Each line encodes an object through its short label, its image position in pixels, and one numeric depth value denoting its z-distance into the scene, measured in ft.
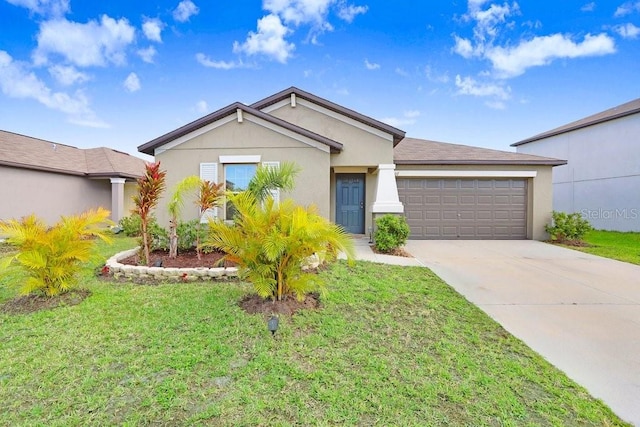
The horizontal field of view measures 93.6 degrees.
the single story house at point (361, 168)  32.27
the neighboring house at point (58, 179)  42.60
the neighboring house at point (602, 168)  51.47
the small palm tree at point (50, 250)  15.12
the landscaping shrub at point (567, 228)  37.99
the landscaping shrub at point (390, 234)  30.68
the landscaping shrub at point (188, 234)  26.71
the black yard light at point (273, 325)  12.84
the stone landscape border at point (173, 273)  21.20
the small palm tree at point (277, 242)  13.51
